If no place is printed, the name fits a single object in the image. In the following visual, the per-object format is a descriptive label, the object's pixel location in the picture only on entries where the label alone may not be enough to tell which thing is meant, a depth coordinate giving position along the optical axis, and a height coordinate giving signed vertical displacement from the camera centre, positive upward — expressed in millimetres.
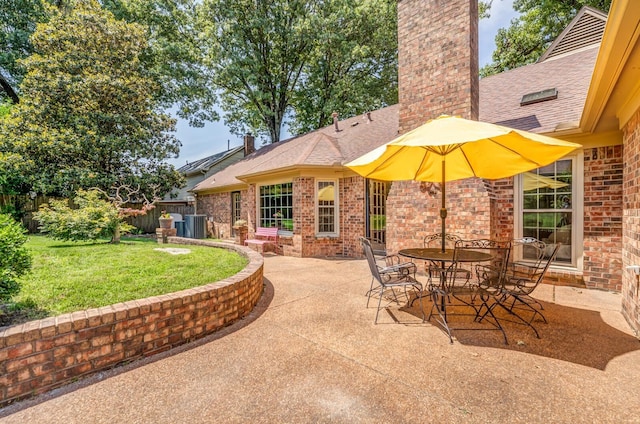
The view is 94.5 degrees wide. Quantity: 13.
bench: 9859 -1072
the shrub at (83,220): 7215 -291
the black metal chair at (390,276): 4055 -1033
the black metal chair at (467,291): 3725 -1140
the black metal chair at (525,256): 5926 -1040
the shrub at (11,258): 2816 -492
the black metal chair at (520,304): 3723 -1499
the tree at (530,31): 15281 +9586
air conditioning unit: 14969 -955
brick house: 3965 +917
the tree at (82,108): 12172 +4409
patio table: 3826 -715
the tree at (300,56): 17438 +9725
